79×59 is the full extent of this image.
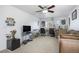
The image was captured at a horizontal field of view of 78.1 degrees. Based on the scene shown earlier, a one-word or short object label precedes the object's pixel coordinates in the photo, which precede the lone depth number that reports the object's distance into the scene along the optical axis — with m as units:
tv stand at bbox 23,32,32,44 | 3.33
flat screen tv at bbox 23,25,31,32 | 3.17
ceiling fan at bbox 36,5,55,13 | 2.43
